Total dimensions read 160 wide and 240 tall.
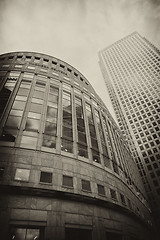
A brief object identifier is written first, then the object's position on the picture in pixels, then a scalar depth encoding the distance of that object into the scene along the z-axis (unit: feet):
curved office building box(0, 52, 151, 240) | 46.78
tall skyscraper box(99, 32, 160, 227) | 230.27
